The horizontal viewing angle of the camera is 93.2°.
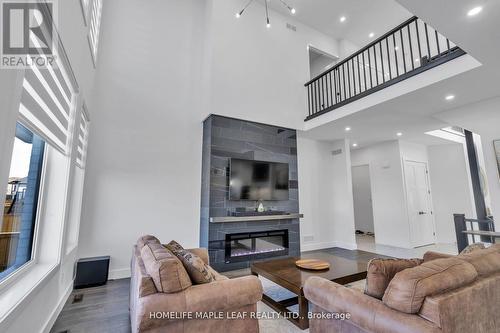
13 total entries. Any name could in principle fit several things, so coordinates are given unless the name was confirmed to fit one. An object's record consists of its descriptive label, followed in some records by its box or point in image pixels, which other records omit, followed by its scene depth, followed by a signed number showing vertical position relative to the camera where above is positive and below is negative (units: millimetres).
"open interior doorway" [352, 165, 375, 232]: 9164 +53
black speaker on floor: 3470 -1021
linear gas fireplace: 4594 -890
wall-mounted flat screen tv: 4797 +457
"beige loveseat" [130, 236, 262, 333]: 1585 -695
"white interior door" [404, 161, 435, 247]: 6281 -98
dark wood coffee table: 2318 -841
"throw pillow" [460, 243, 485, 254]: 2065 -417
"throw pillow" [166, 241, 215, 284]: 1846 -525
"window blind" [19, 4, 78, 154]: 1707 +871
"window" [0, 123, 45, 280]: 1948 +5
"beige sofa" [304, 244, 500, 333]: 1354 -617
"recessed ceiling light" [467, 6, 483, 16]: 2205 +1770
